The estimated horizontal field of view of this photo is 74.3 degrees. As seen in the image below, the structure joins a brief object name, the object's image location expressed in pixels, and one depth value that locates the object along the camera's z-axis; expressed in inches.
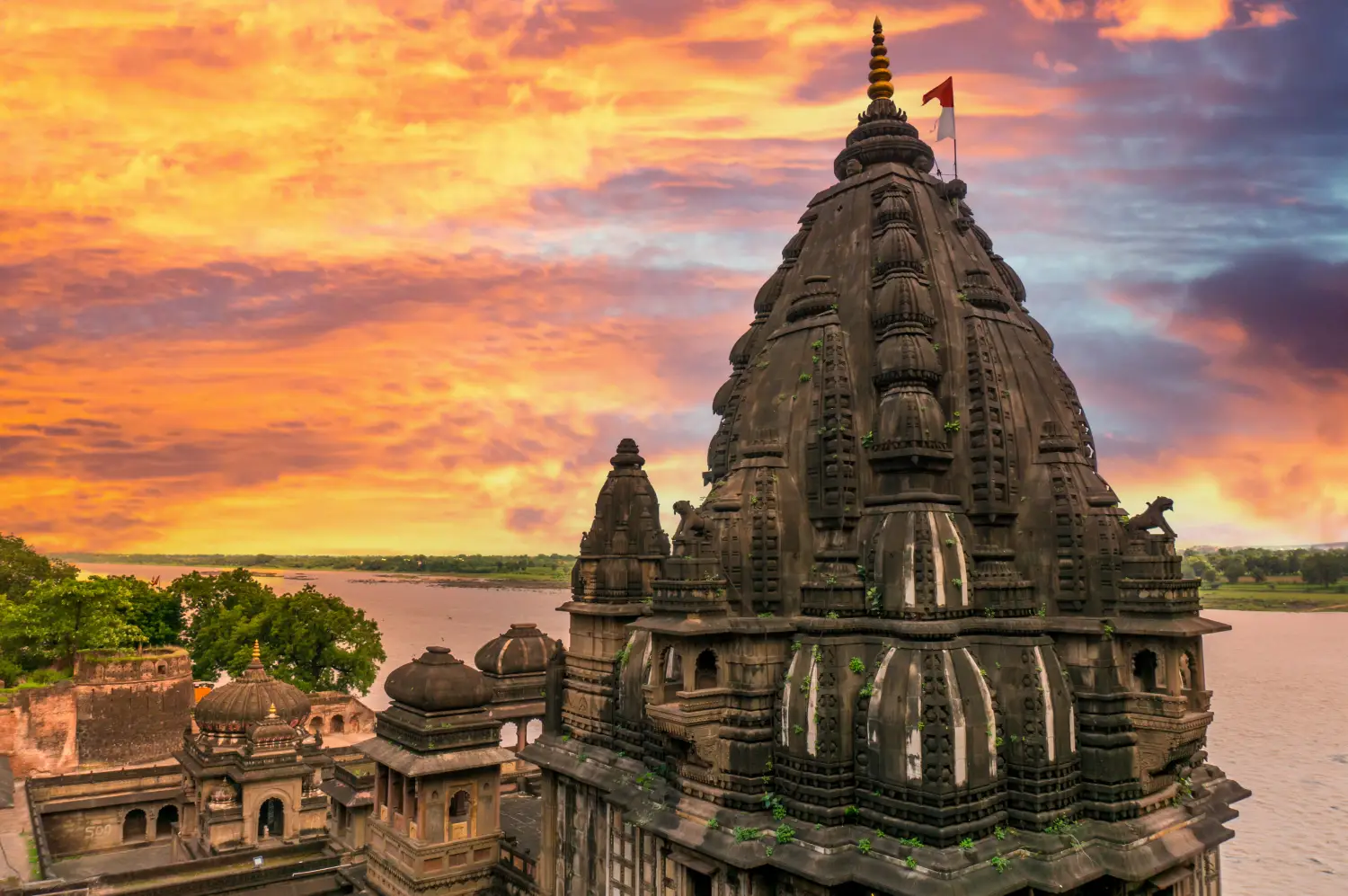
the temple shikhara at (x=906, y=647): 505.4
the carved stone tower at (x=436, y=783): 755.4
